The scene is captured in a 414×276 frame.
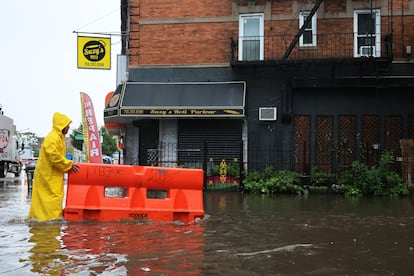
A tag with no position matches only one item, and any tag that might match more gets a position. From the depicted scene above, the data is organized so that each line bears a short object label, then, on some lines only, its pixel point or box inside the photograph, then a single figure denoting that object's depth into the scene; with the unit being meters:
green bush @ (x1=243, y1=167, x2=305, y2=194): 15.23
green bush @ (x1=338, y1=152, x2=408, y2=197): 14.59
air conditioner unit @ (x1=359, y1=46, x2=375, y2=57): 17.67
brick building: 17.59
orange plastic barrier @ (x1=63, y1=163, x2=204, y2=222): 8.20
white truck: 27.82
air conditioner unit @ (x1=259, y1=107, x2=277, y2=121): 18.06
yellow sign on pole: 19.00
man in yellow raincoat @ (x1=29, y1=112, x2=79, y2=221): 7.90
